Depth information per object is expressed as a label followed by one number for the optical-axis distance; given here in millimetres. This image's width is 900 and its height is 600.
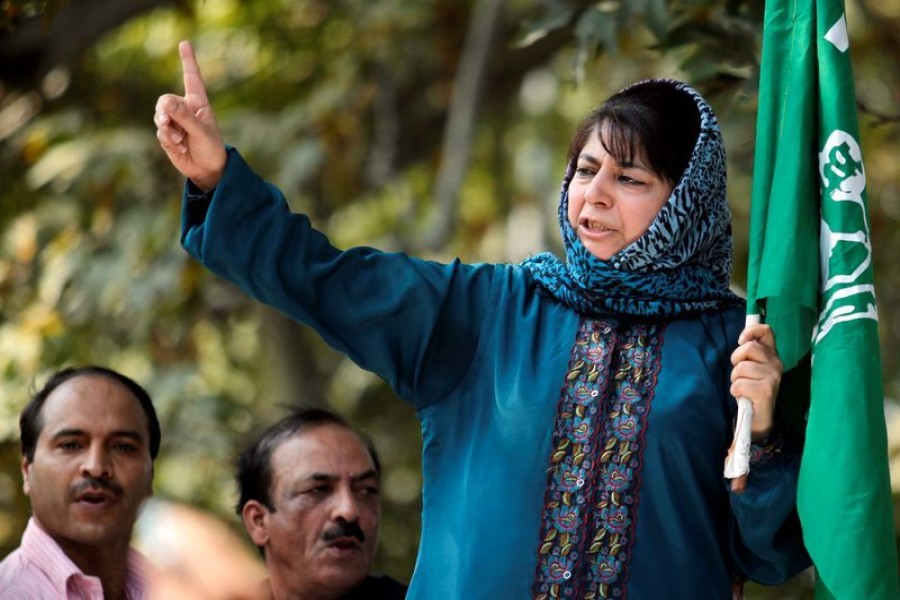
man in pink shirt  8219
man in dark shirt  8445
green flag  6082
